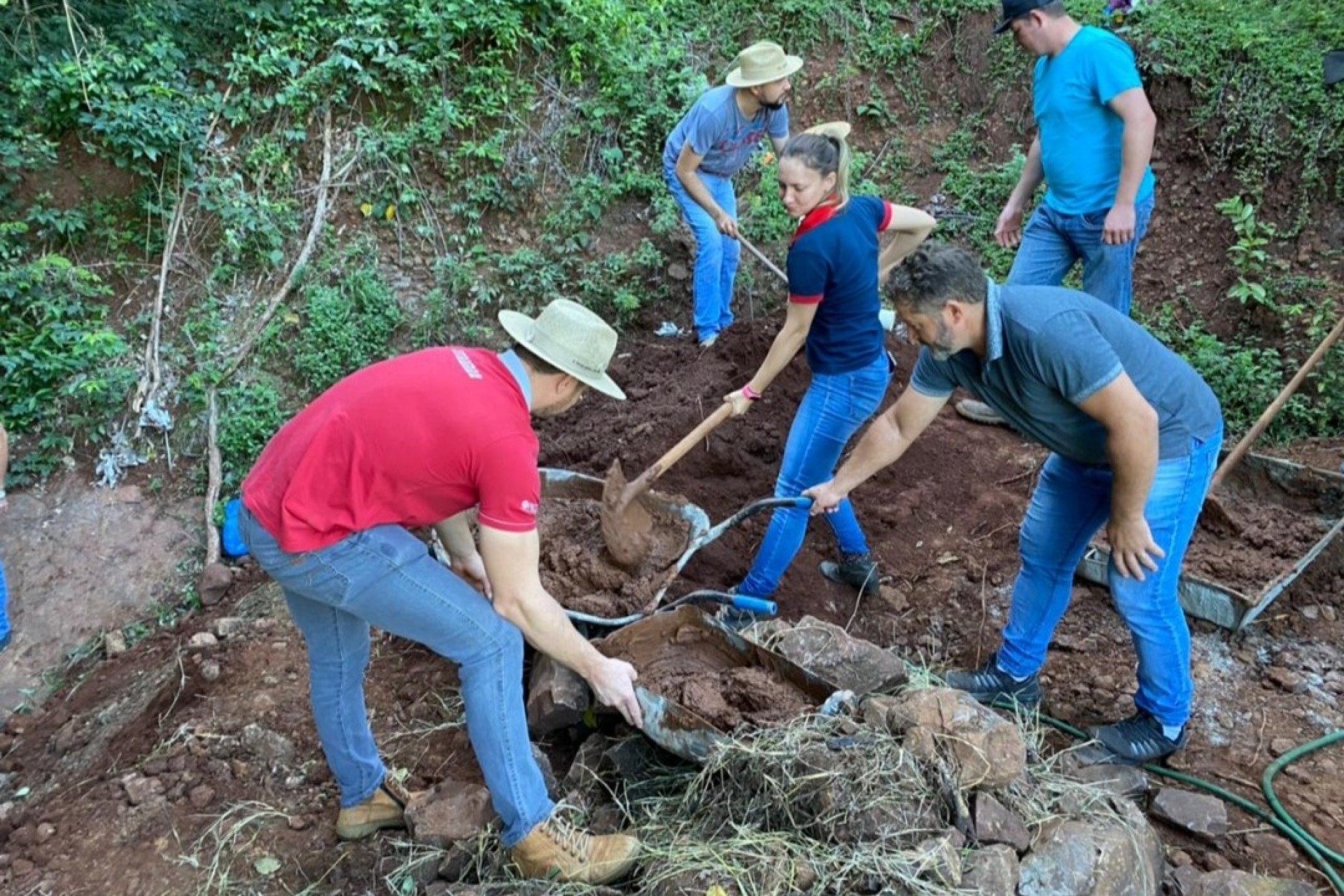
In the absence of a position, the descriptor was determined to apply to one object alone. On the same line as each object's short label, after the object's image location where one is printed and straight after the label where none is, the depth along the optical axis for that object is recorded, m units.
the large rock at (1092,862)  2.45
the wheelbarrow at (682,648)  2.84
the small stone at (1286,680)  3.55
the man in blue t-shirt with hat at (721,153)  5.05
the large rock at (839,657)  3.20
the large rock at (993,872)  2.35
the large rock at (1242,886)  2.53
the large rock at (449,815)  2.87
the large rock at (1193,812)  2.89
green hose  2.80
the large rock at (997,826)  2.50
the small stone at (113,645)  4.44
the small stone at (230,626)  4.22
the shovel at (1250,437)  4.30
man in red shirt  2.32
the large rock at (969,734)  2.61
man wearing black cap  3.98
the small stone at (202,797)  3.22
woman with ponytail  3.48
